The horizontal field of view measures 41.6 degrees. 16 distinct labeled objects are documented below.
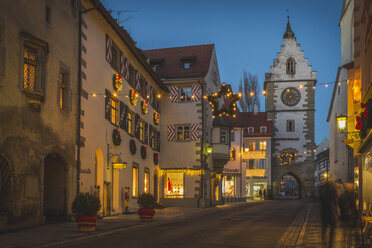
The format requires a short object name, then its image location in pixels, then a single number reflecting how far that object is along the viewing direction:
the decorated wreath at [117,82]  26.75
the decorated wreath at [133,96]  29.95
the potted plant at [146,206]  21.98
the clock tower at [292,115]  71.25
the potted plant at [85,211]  16.36
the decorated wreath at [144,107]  33.31
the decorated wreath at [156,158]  38.25
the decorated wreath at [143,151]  33.40
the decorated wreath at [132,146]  30.01
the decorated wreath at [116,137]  26.43
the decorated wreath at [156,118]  38.00
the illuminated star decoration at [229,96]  30.92
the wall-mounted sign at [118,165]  26.17
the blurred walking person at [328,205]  18.78
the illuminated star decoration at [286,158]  71.25
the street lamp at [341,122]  22.23
